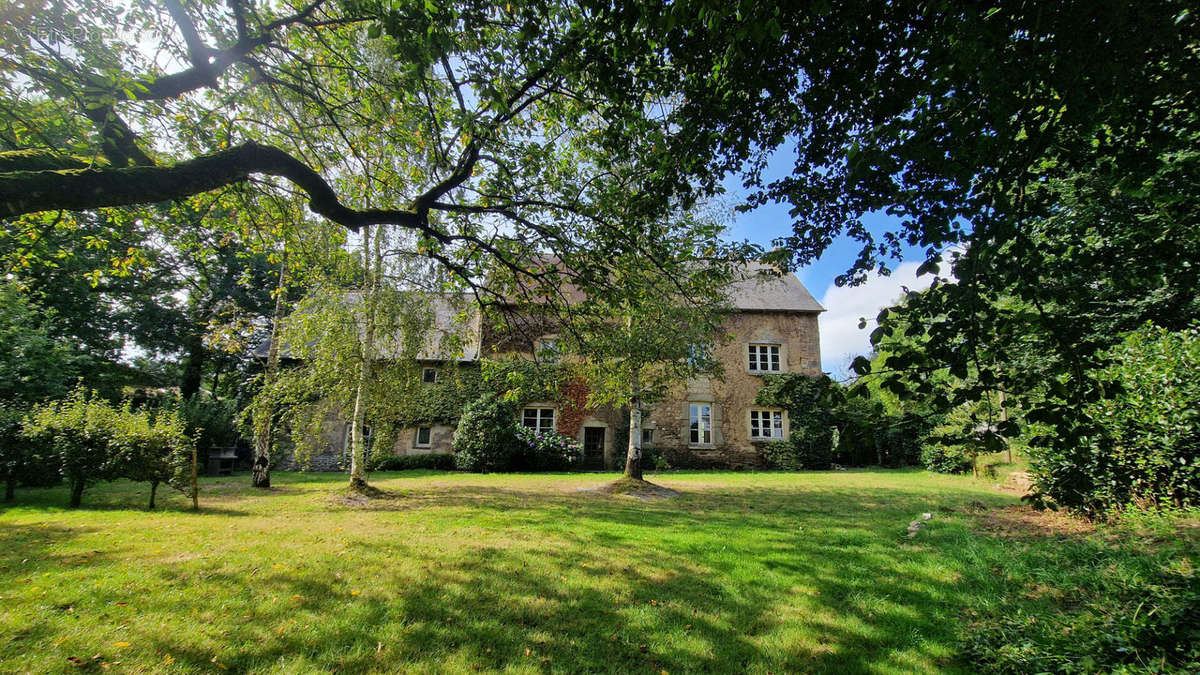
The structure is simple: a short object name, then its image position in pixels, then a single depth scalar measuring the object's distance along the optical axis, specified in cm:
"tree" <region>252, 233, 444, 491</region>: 977
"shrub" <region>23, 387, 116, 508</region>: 801
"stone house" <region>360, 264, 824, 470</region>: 1936
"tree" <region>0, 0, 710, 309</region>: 366
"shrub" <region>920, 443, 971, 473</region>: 1673
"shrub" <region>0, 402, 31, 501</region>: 855
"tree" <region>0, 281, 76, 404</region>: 1175
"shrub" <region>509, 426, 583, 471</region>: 1759
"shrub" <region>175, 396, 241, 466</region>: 1720
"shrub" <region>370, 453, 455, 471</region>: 1777
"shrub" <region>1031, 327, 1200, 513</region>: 585
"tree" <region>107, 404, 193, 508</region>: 802
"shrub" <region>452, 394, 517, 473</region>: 1681
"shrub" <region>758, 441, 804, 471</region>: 1973
